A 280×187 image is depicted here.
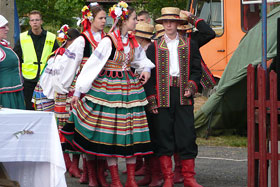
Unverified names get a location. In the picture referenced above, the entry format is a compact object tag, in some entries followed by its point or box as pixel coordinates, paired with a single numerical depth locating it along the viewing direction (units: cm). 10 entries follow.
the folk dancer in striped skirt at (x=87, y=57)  948
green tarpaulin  1252
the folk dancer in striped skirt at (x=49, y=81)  1093
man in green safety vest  1265
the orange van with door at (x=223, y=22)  1608
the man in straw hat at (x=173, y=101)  911
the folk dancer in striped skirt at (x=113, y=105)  888
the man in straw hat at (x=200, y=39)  978
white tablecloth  734
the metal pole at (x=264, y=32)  745
